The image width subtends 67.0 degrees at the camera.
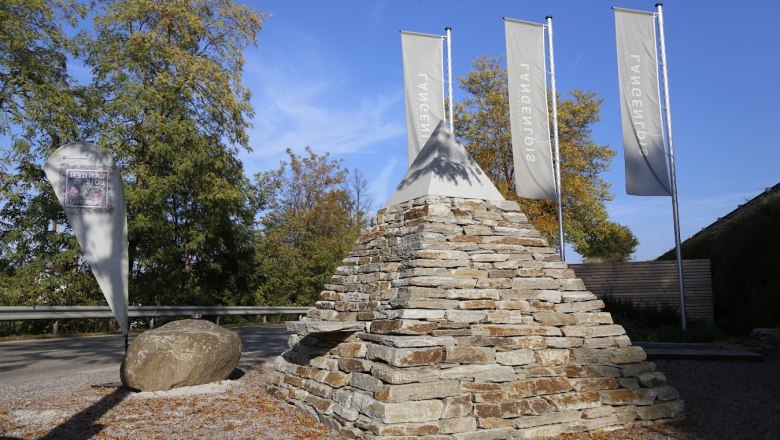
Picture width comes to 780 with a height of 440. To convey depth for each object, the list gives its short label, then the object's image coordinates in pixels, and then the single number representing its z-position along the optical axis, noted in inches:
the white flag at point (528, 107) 548.1
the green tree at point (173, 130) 678.5
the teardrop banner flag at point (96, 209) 266.5
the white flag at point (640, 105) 537.0
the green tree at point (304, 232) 933.2
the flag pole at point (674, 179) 552.7
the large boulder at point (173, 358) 277.0
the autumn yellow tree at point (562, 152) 981.8
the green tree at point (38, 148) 595.2
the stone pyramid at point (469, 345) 206.4
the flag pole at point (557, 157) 536.0
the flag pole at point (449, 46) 558.9
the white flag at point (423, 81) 503.2
